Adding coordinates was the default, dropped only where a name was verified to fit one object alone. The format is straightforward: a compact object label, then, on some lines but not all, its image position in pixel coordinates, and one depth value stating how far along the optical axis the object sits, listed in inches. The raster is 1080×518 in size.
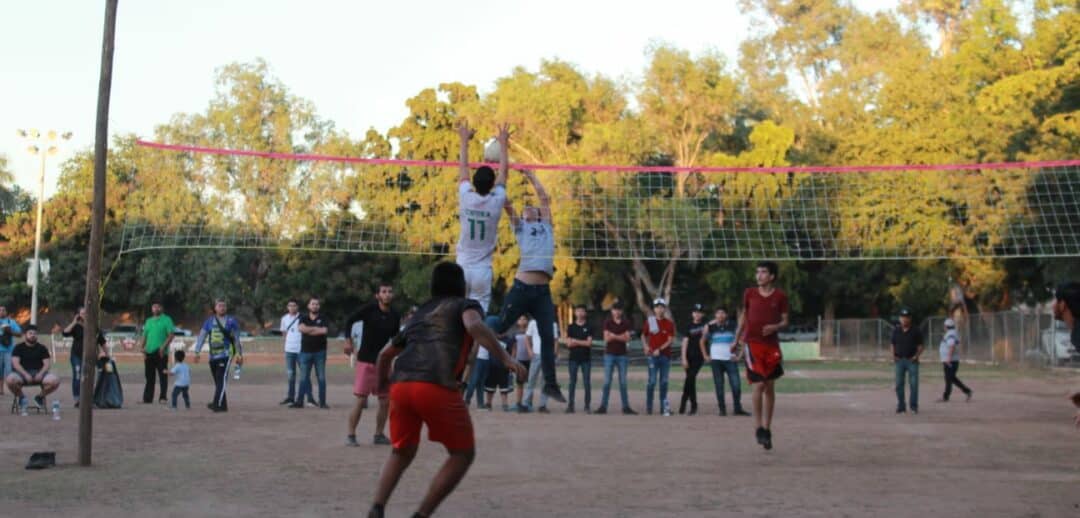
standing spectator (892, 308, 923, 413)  869.8
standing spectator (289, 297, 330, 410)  868.0
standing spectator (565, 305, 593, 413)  880.9
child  872.9
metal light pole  2039.9
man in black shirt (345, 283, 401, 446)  602.2
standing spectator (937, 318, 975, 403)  1003.3
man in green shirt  922.1
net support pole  480.7
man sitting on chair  775.1
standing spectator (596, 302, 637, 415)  868.0
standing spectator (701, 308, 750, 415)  877.8
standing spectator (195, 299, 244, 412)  836.6
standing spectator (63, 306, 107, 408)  856.9
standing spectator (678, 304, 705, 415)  874.8
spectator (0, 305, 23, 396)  919.0
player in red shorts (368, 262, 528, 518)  312.5
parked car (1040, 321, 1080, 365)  1647.4
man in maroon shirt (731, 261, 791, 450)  553.6
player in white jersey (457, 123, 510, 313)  438.9
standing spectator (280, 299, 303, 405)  900.0
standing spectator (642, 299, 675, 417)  872.9
